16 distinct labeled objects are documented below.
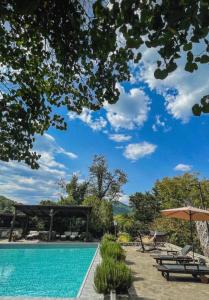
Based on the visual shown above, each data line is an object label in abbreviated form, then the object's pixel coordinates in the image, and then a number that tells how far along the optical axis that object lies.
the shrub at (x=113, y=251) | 5.70
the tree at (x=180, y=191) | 13.41
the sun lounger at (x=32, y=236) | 13.60
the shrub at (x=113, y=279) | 3.56
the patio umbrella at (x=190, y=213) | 6.19
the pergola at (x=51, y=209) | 13.08
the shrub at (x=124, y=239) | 12.75
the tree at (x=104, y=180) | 23.13
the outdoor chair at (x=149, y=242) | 10.48
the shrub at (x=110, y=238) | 9.94
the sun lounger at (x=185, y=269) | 4.75
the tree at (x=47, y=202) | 18.75
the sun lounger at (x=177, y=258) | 6.12
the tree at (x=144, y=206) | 21.16
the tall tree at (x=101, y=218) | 16.13
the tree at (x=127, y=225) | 16.35
